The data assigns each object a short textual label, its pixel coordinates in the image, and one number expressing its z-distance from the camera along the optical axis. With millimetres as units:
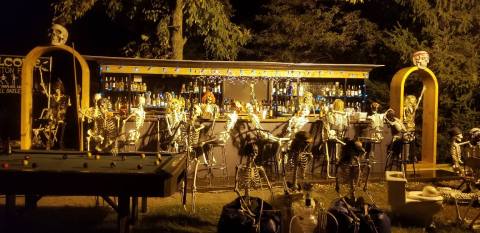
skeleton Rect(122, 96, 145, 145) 11836
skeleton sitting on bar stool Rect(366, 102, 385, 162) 12984
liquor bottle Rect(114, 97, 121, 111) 13672
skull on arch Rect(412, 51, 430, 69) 14273
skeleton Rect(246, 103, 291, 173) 12375
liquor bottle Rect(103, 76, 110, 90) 14062
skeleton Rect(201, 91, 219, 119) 12469
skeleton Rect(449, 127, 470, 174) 12344
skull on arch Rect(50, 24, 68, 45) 11898
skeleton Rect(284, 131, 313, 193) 7624
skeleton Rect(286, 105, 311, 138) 12453
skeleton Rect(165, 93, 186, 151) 11621
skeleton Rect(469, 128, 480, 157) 10977
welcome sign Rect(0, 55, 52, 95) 13641
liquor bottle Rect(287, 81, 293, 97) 15522
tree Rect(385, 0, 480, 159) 16781
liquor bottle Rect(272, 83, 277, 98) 15438
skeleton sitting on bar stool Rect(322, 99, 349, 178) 12648
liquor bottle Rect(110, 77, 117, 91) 14141
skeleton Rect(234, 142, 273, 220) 7645
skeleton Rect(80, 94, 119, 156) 11609
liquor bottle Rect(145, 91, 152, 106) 14493
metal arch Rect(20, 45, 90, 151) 11969
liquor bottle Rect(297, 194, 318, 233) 6910
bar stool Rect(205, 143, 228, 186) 12061
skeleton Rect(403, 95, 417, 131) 13922
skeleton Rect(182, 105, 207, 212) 10927
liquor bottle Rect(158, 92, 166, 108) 14700
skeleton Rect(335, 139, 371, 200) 7887
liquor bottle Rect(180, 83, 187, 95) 15130
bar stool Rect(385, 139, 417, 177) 13383
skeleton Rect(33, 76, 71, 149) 12750
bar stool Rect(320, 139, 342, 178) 12992
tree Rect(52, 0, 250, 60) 15484
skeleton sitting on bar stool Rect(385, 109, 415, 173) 13250
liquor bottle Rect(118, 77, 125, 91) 14211
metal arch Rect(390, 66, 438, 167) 14305
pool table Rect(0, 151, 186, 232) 6348
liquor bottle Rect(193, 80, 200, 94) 15148
